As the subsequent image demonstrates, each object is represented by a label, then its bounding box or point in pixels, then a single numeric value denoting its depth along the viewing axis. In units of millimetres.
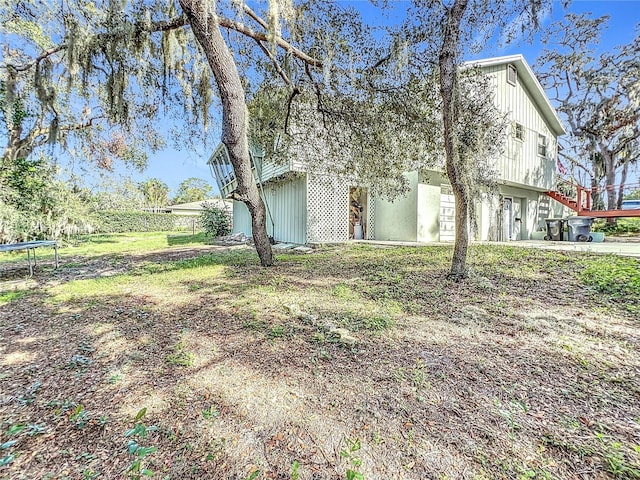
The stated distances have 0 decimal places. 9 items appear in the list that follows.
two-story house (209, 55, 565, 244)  10258
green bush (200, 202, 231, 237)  17266
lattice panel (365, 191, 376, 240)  11883
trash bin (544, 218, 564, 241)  11430
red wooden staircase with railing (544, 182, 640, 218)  10142
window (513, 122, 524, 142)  11369
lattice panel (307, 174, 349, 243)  10164
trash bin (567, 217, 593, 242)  10305
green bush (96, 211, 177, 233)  24609
